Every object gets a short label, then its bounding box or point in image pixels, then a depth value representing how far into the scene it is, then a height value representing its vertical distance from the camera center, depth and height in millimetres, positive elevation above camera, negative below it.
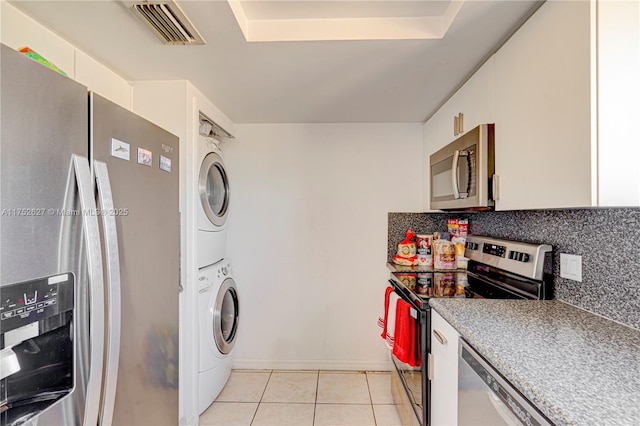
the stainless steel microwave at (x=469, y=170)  1355 +224
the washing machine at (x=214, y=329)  1901 -846
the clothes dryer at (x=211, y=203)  1888 +57
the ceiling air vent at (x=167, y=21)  1081 +771
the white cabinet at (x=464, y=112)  1399 +603
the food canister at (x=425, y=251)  2316 -309
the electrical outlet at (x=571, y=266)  1180 -222
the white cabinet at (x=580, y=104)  821 +341
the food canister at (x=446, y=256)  2193 -327
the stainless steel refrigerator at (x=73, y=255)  644 -122
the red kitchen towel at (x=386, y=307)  1897 -639
